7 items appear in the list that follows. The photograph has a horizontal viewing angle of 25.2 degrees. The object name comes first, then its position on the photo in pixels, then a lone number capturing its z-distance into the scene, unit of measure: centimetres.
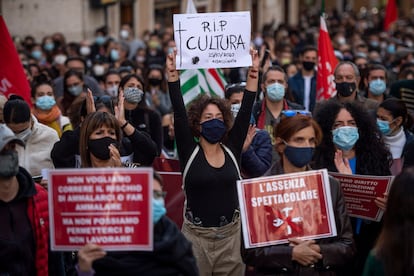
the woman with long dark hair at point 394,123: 680
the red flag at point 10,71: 803
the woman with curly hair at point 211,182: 516
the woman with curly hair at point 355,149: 560
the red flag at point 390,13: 2089
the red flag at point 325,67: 947
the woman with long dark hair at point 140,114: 726
